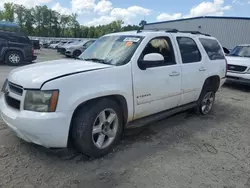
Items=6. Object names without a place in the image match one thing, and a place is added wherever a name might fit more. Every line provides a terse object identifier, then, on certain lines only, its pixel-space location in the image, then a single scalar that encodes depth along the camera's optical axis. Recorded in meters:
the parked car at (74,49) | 19.27
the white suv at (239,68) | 8.61
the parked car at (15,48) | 12.01
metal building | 23.25
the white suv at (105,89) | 2.70
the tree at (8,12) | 61.66
